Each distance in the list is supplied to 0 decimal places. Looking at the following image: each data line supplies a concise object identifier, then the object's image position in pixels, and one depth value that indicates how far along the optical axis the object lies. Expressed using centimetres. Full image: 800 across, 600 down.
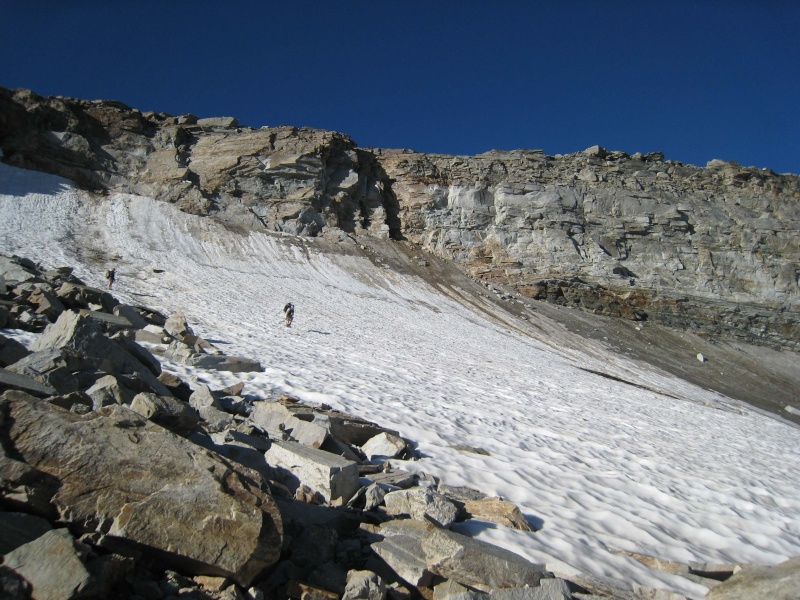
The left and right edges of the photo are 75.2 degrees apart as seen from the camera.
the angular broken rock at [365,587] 263
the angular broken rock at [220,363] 794
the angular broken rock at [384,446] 549
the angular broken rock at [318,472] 389
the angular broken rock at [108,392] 390
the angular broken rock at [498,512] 410
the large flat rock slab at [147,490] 249
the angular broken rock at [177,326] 957
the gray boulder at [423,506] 366
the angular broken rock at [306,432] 480
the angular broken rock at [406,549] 290
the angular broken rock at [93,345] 512
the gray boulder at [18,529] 215
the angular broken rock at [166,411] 379
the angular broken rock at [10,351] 440
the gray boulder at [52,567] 202
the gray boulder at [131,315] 936
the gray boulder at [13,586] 196
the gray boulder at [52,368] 394
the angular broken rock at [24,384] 335
